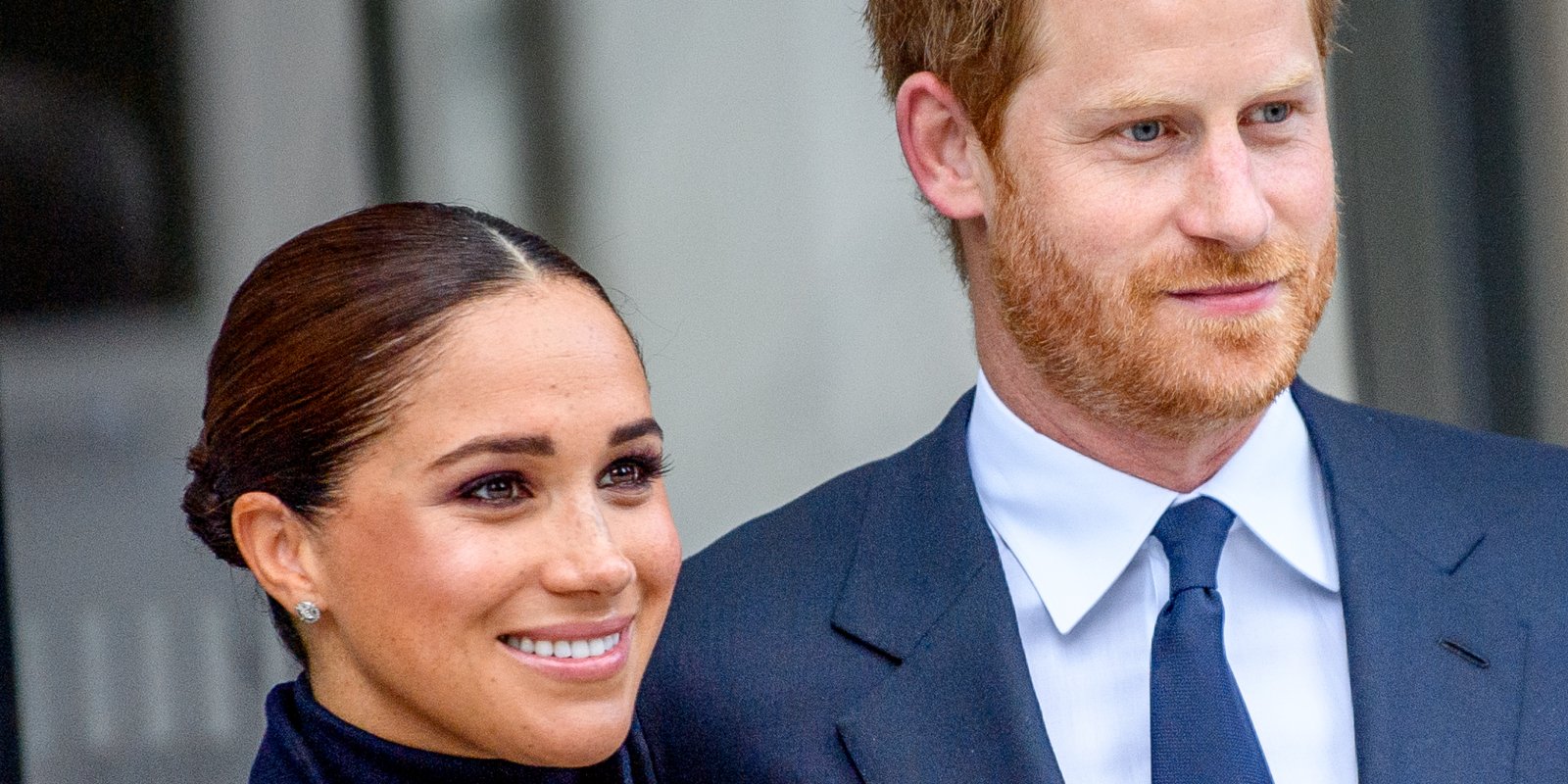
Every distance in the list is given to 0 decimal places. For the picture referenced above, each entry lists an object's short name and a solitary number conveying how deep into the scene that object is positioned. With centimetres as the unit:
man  495
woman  436
